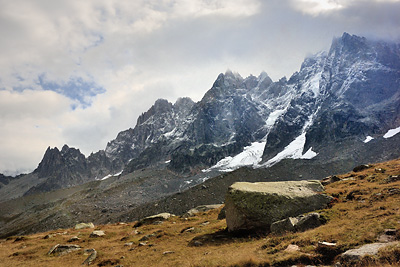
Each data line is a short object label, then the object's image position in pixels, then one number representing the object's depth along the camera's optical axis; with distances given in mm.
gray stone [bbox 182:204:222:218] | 56531
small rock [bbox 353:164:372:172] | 50594
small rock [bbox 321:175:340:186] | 43641
